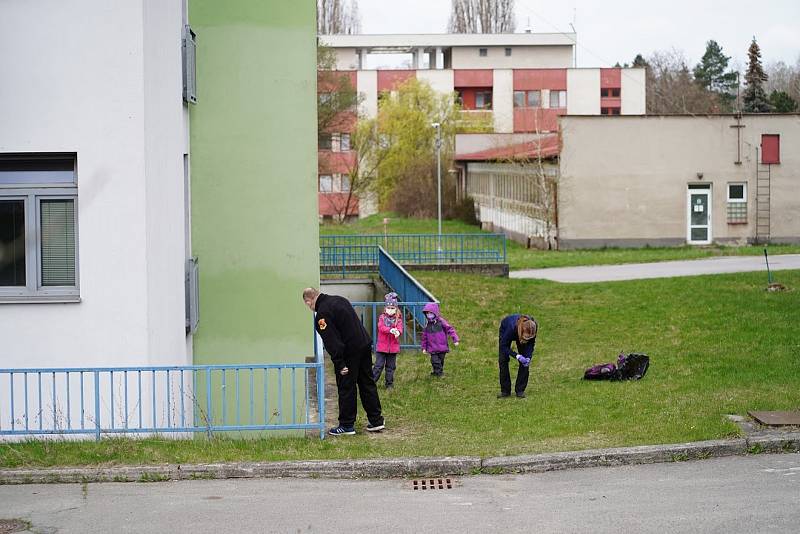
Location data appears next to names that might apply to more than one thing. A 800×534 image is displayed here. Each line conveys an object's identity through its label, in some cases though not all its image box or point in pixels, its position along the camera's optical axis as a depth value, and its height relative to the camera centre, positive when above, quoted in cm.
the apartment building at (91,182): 1200 +45
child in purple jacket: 1853 -166
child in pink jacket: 1705 -159
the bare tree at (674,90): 9156 +1042
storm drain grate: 1001 -211
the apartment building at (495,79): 8406 +1011
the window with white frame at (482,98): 8869 +900
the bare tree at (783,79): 9769 +1187
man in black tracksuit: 1252 -118
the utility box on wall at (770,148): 4334 +256
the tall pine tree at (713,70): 11056 +1379
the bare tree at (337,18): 8612 +1546
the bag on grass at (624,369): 1669 -198
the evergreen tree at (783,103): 7325 +698
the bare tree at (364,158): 7119 +393
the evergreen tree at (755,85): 7262 +803
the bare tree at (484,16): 10212 +1714
